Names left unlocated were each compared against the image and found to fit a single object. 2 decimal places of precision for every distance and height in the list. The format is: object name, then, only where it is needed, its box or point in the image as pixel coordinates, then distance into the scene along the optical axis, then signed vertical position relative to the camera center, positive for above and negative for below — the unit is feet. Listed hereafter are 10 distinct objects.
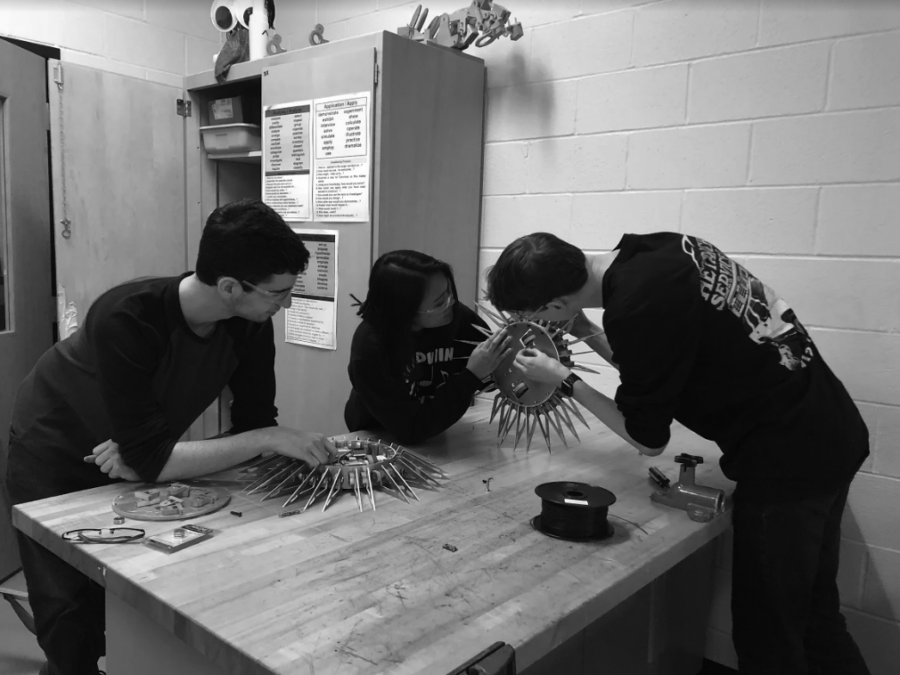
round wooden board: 4.14 -1.75
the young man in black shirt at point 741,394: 4.49 -1.00
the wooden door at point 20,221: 8.42 -0.12
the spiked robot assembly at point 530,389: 5.62 -1.26
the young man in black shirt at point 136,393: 4.51 -1.22
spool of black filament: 4.07 -1.62
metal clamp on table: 4.58 -1.70
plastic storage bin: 9.65 +1.16
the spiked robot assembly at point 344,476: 4.67 -1.73
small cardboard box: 9.84 +1.58
